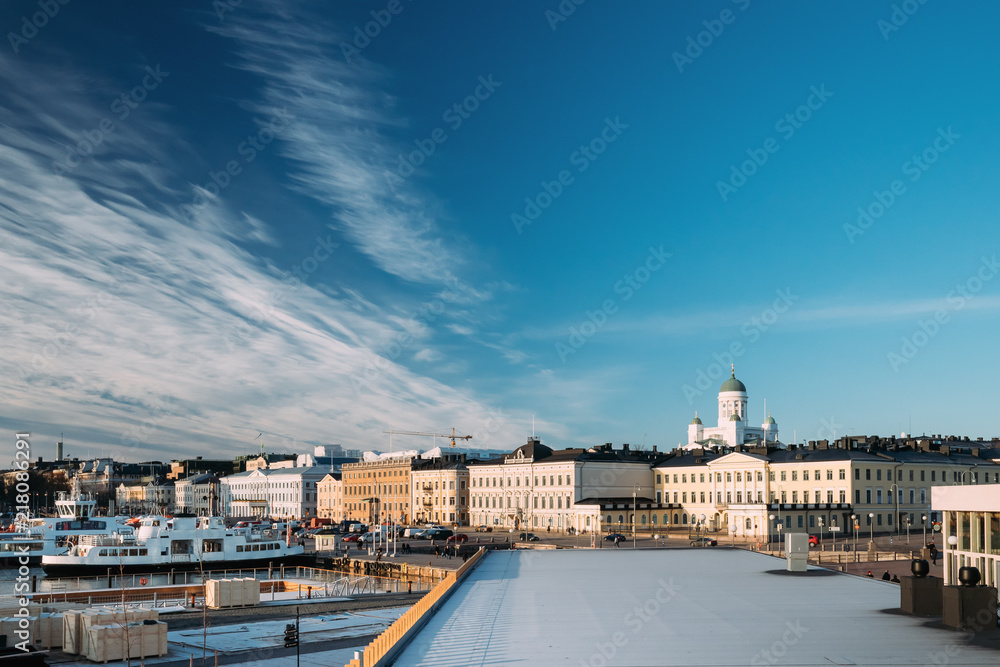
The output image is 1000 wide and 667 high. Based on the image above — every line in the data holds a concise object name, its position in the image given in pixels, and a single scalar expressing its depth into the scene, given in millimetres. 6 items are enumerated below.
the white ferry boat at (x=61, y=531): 101312
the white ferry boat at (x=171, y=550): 87438
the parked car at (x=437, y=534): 113931
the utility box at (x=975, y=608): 21156
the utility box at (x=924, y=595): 24203
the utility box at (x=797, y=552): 38250
